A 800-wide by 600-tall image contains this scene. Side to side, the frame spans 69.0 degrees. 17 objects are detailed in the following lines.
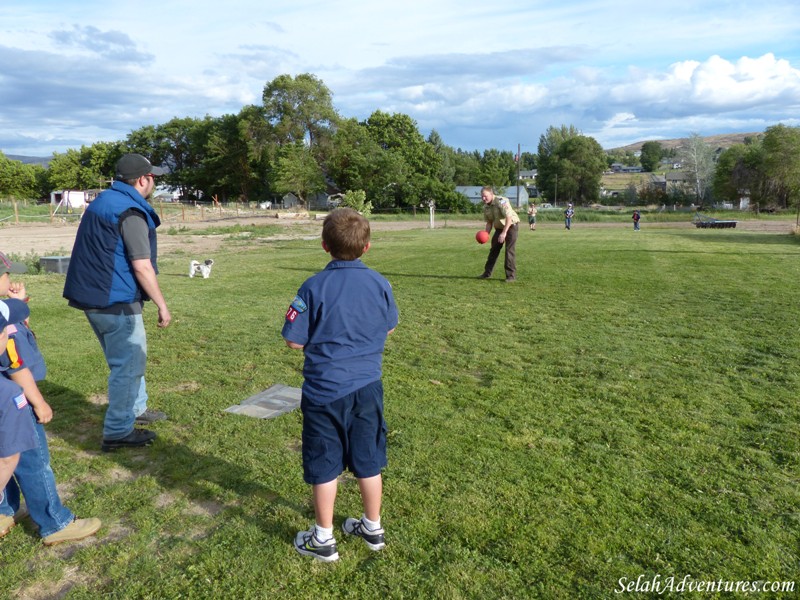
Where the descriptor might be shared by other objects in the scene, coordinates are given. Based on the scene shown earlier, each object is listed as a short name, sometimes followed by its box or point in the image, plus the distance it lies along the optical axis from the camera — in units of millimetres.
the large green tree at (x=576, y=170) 94625
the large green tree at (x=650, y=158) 196338
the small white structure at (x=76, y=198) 73588
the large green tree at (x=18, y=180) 88500
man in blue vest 4117
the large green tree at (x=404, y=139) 78125
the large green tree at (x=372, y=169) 69125
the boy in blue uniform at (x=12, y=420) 2928
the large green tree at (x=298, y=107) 72188
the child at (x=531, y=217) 35366
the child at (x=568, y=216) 39469
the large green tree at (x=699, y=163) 85438
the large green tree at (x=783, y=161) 71875
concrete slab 5207
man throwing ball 12242
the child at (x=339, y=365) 2996
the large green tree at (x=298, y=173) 64625
